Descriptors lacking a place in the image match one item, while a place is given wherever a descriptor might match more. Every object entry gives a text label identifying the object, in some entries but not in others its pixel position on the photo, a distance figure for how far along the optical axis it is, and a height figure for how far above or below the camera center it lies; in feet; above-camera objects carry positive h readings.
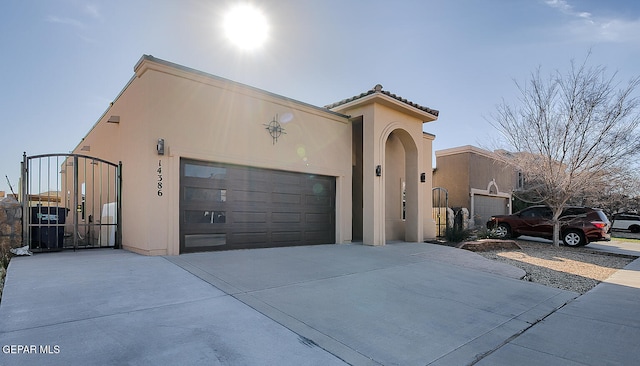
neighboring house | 61.82 +1.60
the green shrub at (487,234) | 43.16 -5.98
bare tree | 36.17 +5.57
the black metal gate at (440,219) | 46.60 -4.32
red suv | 40.73 -4.76
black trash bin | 24.44 -2.85
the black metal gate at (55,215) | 23.68 -1.98
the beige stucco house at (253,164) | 24.03 +2.31
